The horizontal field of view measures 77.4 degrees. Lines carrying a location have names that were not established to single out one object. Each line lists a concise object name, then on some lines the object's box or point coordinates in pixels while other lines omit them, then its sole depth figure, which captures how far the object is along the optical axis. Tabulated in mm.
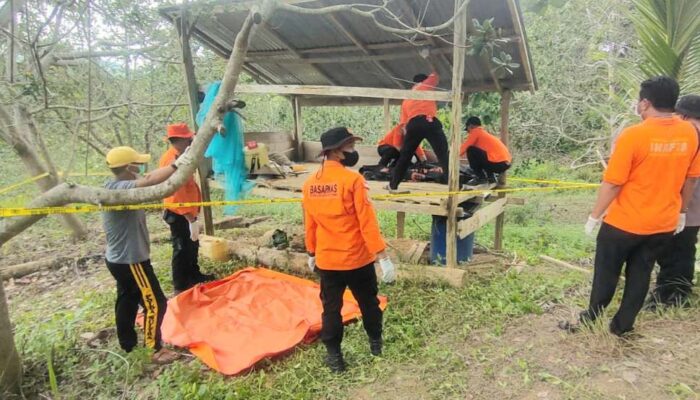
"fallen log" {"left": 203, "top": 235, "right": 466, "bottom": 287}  5188
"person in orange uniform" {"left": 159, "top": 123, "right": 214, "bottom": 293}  4832
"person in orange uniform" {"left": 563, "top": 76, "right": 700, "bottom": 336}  2951
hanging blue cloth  5967
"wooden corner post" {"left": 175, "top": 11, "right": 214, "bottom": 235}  6129
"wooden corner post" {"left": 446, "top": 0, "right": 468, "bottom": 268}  4723
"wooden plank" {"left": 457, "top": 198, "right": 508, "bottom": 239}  5453
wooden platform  5371
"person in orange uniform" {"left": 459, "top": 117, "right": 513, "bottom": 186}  6605
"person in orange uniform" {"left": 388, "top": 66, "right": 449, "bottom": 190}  5664
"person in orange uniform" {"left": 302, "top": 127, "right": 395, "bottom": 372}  3320
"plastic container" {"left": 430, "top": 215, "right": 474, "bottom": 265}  6016
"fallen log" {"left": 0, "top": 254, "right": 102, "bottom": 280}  6773
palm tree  3758
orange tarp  3895
